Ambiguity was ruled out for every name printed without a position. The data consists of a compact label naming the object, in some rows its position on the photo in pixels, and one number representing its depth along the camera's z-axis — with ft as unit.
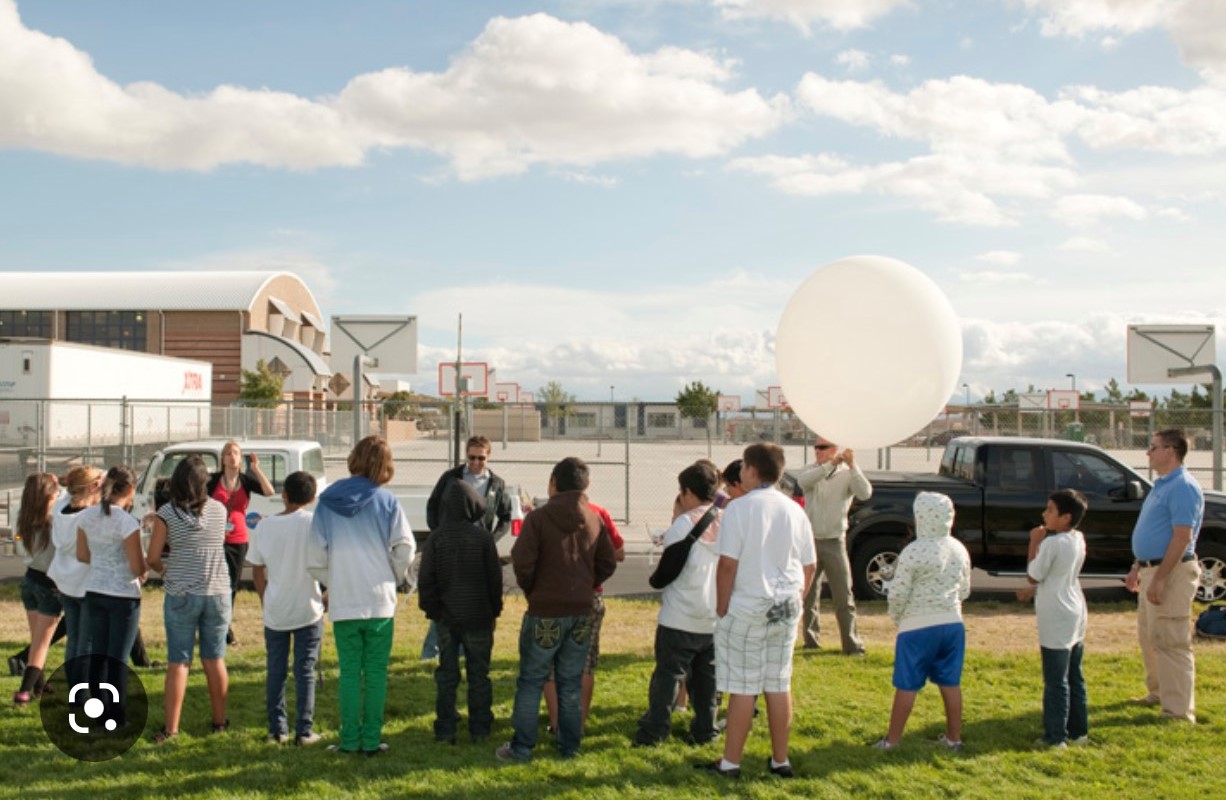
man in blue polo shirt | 20.25
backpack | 29.17
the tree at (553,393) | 323.16
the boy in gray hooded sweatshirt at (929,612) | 17.98
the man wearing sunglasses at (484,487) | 23.13
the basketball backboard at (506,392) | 98.93
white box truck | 74.74
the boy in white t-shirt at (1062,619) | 18.69
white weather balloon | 19.97
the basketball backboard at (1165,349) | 54.60
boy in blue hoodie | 17.26
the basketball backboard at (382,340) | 50.08
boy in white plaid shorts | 16.44
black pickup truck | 35.12
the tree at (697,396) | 230.48
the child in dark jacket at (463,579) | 17.94
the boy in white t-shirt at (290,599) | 17.98
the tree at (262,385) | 162.61
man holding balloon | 26.12
